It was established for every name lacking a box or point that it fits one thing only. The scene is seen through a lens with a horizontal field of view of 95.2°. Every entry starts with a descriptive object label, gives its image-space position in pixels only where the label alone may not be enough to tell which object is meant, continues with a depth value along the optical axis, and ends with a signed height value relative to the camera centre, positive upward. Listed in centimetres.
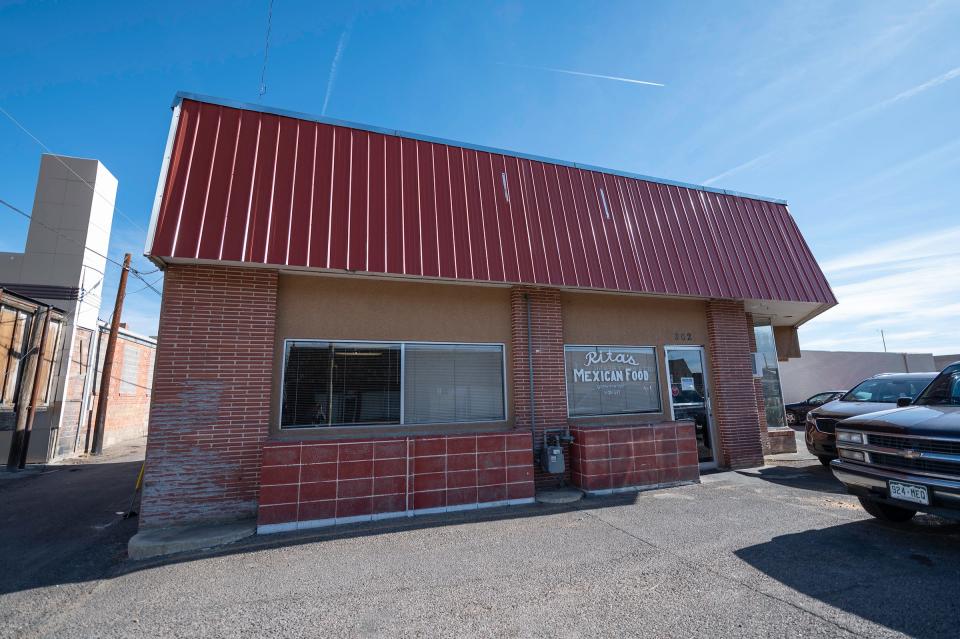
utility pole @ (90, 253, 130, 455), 1523 +78
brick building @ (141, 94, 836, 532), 612 +131
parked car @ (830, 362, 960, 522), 455 -70
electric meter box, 743 -104
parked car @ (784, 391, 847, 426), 2018 -60
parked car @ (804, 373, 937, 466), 882 -21
